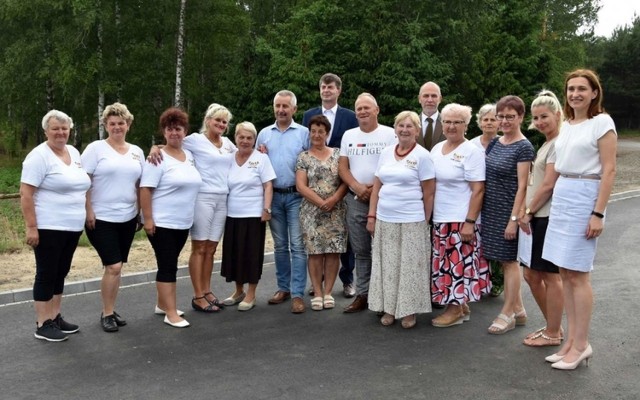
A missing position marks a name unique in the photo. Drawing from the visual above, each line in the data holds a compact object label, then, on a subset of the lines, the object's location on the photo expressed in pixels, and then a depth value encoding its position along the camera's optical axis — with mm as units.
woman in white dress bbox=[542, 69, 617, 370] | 4531
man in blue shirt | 6582
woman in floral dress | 6344
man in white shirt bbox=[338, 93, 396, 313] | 6211
